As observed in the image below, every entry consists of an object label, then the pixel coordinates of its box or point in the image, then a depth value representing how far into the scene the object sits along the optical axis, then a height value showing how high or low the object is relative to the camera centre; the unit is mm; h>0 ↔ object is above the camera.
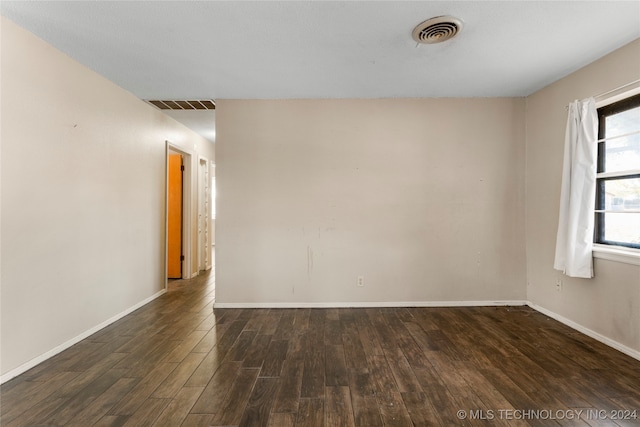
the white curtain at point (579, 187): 2779 +232
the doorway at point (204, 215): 5719 -87
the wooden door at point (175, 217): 5246 -117
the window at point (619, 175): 2585 +329
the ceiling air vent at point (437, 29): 2164 +1336
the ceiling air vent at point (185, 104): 3930 +1401
